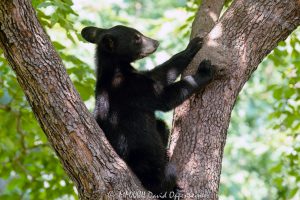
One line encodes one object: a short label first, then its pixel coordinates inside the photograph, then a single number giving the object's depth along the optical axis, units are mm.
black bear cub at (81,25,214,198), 9391
